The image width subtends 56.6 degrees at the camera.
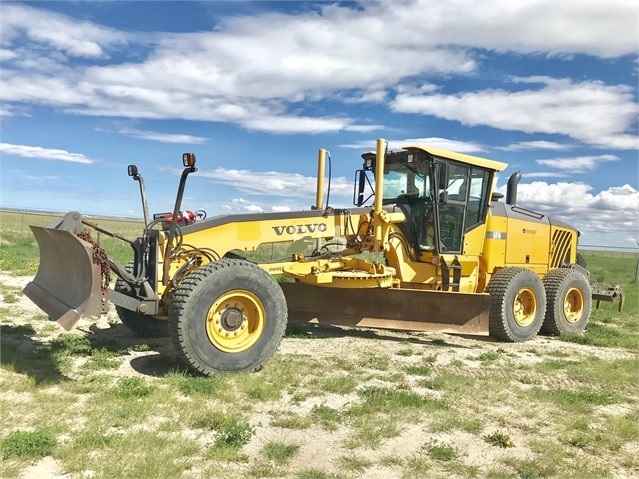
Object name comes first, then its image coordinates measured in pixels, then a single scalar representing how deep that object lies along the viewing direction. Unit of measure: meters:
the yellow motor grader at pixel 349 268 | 6.25
